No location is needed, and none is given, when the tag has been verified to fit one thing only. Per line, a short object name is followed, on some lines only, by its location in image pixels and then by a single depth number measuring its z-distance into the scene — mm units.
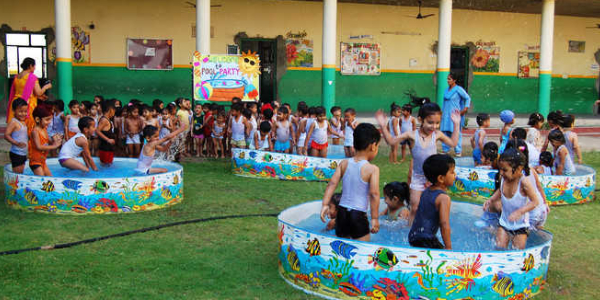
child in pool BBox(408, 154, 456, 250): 4457
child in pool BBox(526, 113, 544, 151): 8547
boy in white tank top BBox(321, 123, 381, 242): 4750
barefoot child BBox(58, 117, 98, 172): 7918
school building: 17125
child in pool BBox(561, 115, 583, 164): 8486
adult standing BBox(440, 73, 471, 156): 11570
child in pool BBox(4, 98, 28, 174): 7633
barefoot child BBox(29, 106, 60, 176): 7447
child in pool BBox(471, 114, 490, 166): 9352
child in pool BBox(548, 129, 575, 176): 8273
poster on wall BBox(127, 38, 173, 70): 18172
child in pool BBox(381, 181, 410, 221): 6329
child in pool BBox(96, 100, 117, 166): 8887
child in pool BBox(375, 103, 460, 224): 5945
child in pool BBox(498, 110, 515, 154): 9070
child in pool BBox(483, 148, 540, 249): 4969
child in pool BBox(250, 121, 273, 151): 10375
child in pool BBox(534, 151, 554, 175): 8288
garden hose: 5422
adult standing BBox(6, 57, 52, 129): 8836
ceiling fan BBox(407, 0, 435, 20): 20009
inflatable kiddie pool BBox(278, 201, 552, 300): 4168
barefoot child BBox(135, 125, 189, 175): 7936
